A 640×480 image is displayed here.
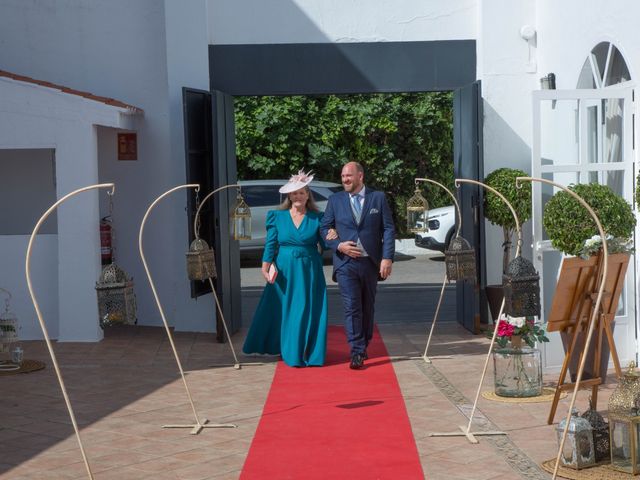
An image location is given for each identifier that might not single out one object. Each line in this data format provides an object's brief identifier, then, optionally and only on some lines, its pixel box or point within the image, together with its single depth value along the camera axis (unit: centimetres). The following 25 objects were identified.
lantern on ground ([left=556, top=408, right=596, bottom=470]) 621
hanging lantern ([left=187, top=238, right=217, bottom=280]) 990
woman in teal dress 1005
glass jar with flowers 832
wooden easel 699
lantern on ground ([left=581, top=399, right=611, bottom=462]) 631
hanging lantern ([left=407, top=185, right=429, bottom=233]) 1061
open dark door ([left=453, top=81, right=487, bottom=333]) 1155
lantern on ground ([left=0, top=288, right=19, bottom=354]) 1005
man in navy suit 980
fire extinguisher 1231
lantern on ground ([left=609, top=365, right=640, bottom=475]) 605
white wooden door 898
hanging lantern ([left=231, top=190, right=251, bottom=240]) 1054
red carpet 652
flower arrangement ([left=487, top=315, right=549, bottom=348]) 830
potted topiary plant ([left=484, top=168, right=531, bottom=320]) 1147
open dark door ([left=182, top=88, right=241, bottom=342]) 1155
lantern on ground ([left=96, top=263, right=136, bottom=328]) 742
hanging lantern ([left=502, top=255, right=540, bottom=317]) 715
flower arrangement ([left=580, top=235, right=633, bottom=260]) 702
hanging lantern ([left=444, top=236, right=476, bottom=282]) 977
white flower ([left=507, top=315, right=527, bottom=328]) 834
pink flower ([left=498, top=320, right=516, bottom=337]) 829
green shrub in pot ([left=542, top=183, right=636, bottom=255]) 822
